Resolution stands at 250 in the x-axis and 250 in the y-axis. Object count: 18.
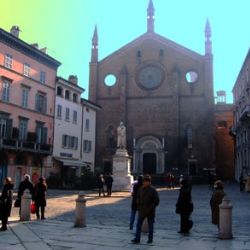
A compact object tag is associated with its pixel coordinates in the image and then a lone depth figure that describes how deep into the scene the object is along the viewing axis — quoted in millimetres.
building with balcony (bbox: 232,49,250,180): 31561
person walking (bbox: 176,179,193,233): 8678
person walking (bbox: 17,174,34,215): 11519
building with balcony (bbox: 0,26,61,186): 26264
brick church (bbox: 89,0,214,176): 39442
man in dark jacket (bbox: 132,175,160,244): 7433
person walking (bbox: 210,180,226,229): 9091
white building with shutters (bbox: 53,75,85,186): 31701
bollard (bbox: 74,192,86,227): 9327
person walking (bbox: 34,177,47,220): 10842
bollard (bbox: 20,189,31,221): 10371
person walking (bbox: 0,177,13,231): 8736
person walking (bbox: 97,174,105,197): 20605
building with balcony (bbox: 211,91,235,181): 44654
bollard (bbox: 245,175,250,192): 24680
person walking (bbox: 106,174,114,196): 20444
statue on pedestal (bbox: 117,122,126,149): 25082
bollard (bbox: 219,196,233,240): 8018
